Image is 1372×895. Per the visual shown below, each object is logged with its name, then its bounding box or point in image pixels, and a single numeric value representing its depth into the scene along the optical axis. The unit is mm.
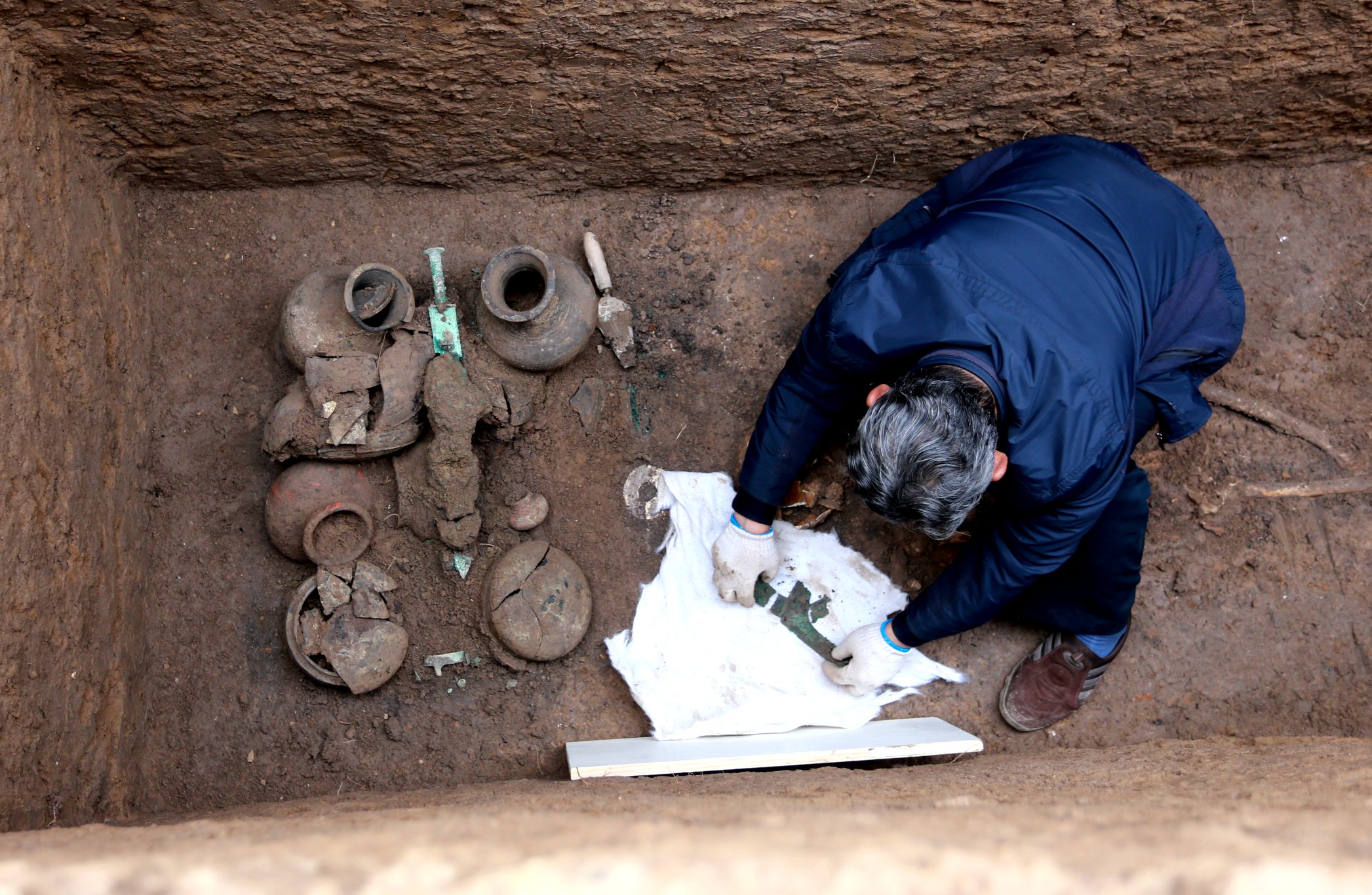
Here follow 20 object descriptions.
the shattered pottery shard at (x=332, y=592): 2922
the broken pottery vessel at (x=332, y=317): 2916
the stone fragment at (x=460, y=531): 2953
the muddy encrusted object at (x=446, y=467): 2844
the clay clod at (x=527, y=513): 3072
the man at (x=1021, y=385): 2256
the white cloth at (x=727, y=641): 3045
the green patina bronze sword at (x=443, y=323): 2994
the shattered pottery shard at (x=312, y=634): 2908
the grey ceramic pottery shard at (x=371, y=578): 2973
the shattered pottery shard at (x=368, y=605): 2949
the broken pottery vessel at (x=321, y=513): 2930
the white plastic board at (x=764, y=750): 2654
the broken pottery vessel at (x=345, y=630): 2908
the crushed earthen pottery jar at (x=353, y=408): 2861
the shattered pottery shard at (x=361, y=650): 2902
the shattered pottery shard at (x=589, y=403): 3201
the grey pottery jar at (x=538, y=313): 2879
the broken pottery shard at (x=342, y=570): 2951
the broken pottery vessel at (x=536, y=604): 2963
